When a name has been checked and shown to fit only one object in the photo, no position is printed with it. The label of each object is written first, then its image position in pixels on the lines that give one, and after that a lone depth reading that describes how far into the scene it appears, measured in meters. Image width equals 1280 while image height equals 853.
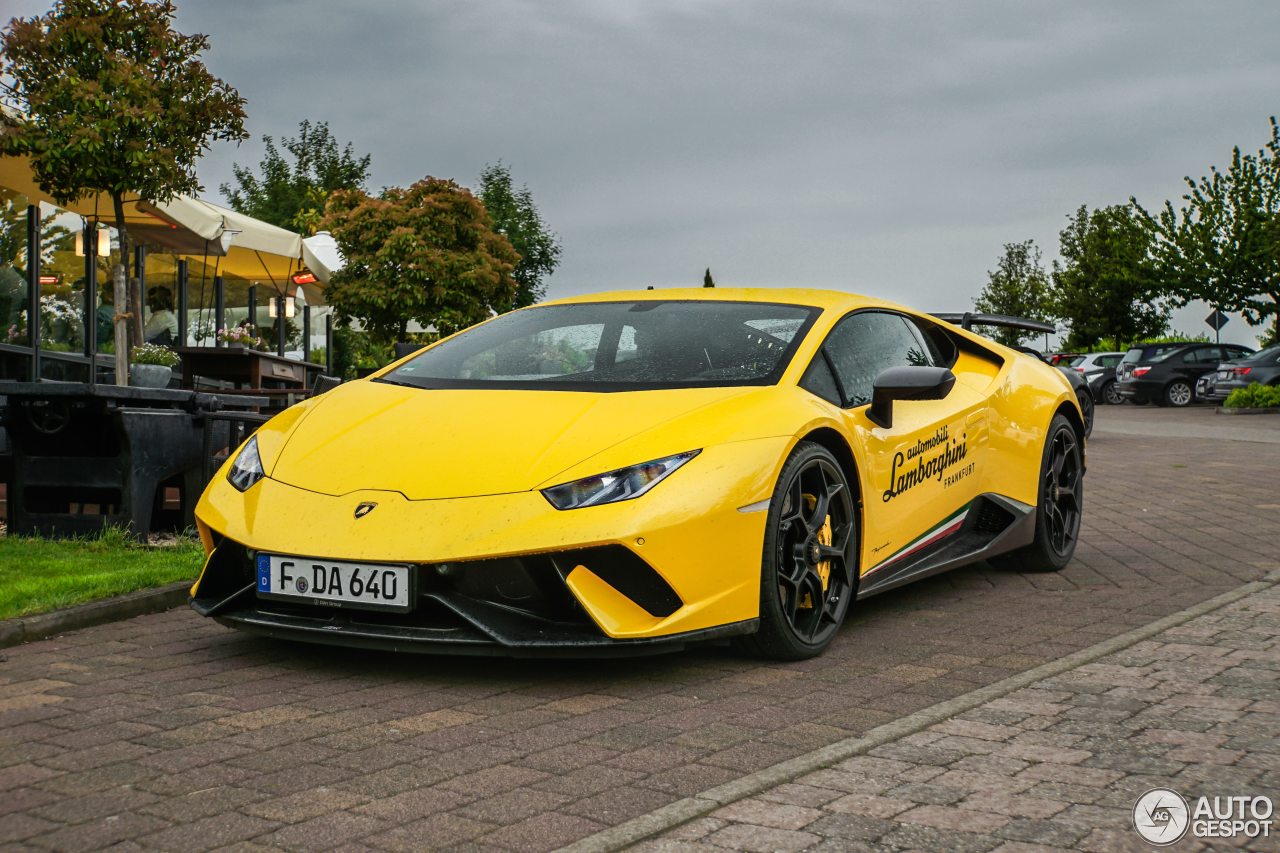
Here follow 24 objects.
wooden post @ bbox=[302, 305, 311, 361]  25.91
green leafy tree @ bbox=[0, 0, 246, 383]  11.34
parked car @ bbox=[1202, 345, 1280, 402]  30.86
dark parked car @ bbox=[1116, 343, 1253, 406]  34.12
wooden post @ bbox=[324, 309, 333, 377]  25.63
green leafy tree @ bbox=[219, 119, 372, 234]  45.31
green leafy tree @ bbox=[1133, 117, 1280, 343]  43.62
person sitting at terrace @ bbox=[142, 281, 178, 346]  19.05
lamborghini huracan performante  4.04
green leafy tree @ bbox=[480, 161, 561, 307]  49.38
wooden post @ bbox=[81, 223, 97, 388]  15.44
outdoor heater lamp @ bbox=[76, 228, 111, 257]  15.40
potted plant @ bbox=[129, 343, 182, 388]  10.24
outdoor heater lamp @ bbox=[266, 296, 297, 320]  23.97
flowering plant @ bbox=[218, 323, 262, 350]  15.05
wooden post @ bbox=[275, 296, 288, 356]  21.96
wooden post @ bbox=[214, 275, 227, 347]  22.00
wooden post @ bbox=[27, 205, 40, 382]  14.48
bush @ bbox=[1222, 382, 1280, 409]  29.46
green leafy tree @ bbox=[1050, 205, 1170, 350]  50.59
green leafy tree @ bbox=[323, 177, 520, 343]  28.55
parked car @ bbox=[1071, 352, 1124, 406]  37.34
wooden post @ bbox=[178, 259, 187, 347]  19.81
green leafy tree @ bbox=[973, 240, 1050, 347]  67.94
